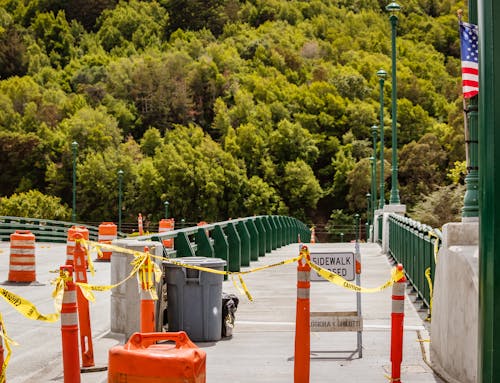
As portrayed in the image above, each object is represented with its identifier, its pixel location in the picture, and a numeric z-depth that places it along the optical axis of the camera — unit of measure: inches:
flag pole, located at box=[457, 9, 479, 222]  537.4
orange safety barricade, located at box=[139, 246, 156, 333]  557.8
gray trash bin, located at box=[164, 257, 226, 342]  661.1
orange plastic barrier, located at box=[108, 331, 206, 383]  341.7
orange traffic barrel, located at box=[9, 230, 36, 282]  1119.4
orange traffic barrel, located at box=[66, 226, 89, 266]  1202.0
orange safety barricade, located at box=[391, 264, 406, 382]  498.7
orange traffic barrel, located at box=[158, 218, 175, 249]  2000.6
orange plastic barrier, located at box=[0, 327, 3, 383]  378.3
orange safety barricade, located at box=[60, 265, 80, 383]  460.6
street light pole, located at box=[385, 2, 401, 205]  1866.3
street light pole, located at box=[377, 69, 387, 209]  2524.2
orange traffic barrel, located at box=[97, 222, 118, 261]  1739.1
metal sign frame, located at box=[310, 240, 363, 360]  587.6
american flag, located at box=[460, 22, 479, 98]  535.5
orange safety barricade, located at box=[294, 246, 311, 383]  484.8
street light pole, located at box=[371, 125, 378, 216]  3870.8
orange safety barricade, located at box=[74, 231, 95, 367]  561.1
